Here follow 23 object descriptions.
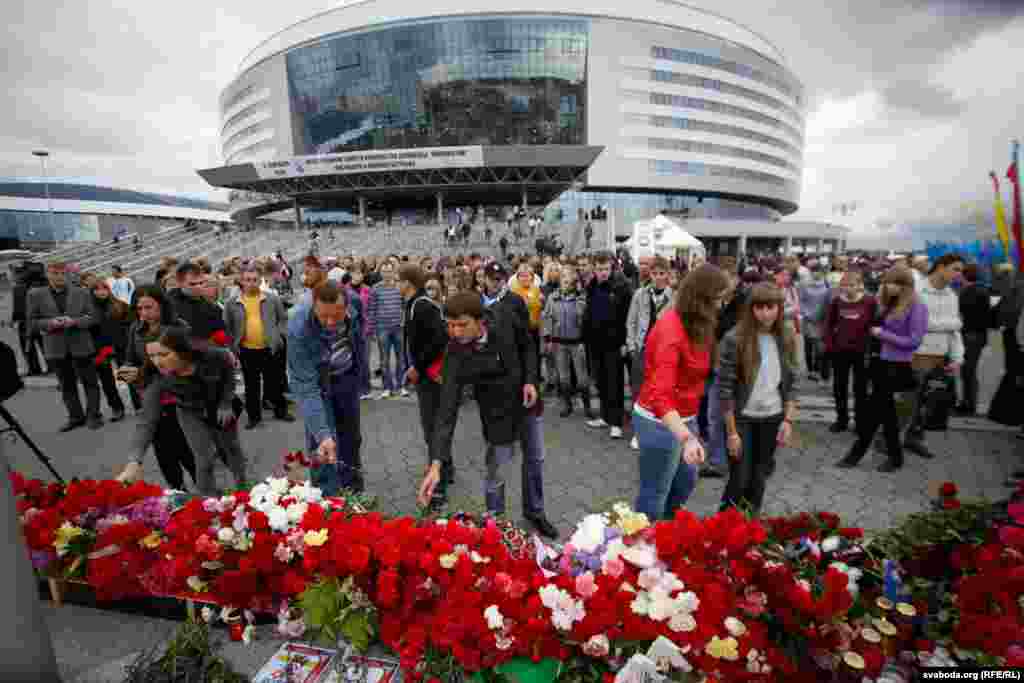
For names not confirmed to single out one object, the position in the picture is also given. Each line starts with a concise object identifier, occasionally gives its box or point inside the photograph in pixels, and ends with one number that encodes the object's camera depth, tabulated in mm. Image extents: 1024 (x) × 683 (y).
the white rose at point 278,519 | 1928
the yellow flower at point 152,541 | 2018
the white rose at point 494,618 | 1495
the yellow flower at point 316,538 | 1769
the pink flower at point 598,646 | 1453
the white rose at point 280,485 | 2133
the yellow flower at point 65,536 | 2123
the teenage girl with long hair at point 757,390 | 2805
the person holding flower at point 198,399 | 3010
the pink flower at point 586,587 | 1535
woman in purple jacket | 3939
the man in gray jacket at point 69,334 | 5879
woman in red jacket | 2320
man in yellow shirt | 5836
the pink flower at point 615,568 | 1587
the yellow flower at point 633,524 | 1708
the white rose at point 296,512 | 1958
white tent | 11734
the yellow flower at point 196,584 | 1931
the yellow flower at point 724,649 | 1373
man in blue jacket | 3105
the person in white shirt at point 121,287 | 9141
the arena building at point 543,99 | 51156
